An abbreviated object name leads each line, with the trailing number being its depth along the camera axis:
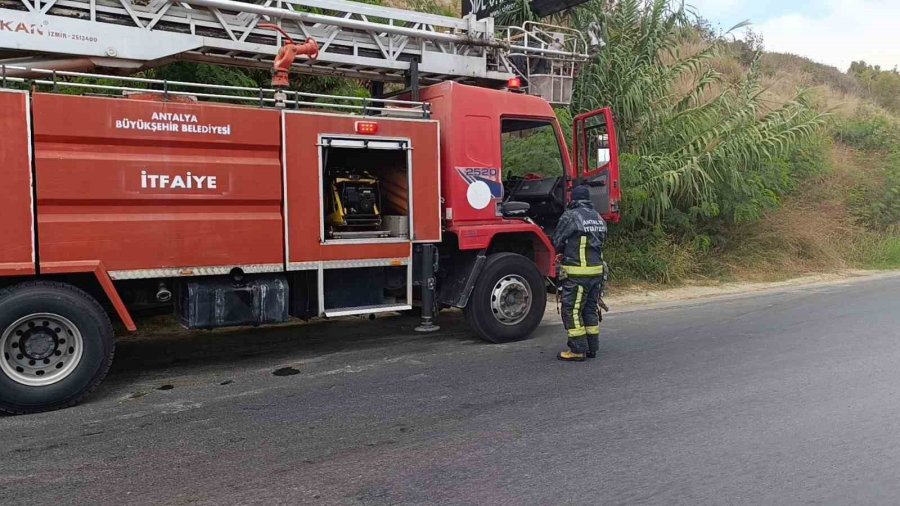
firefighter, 6.16
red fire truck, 4.75
